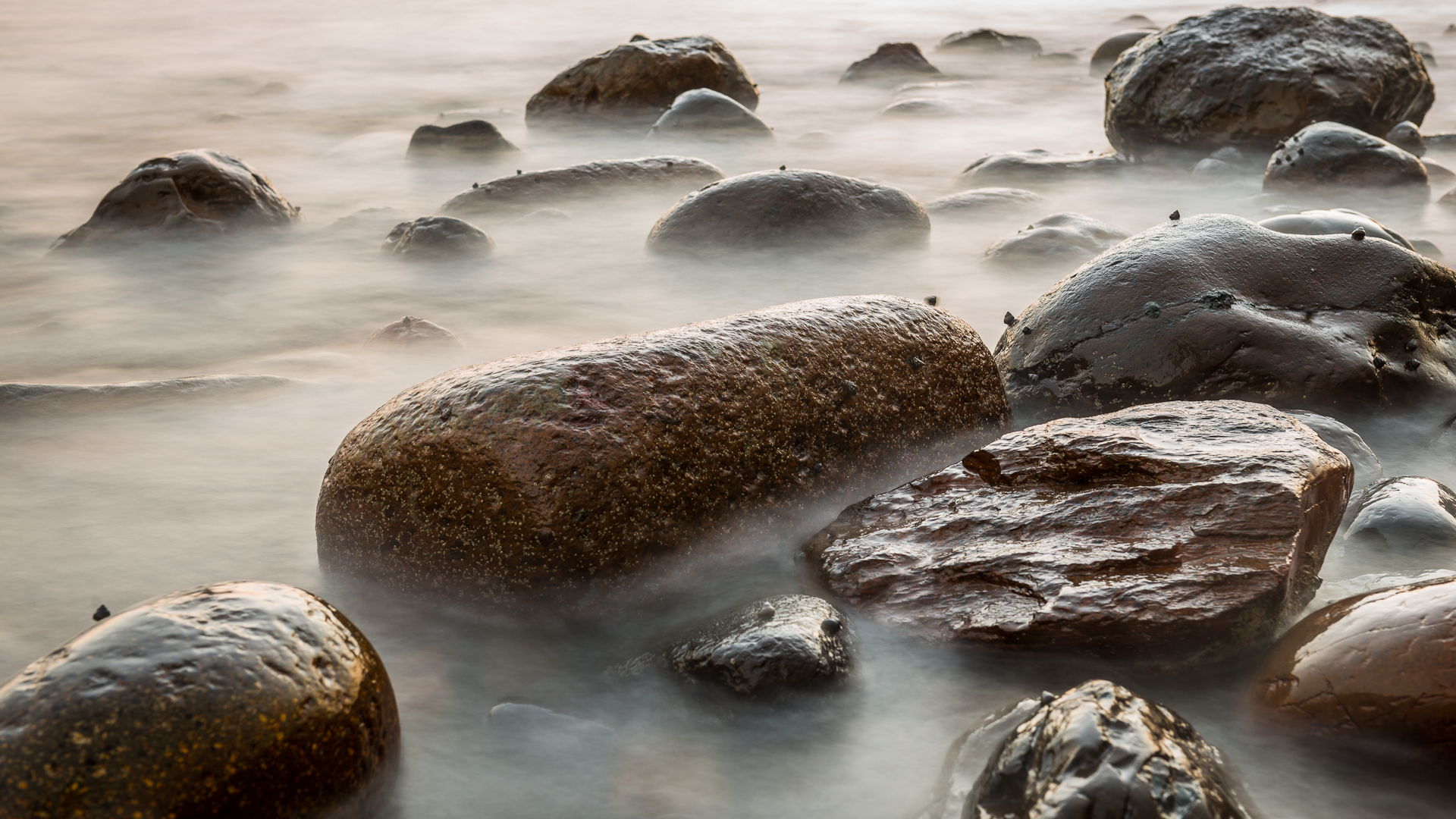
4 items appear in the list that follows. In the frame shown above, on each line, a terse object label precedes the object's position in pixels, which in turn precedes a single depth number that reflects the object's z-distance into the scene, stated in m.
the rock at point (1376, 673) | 2.05
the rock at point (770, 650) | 2.29
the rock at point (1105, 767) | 1.70
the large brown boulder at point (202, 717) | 1.73
